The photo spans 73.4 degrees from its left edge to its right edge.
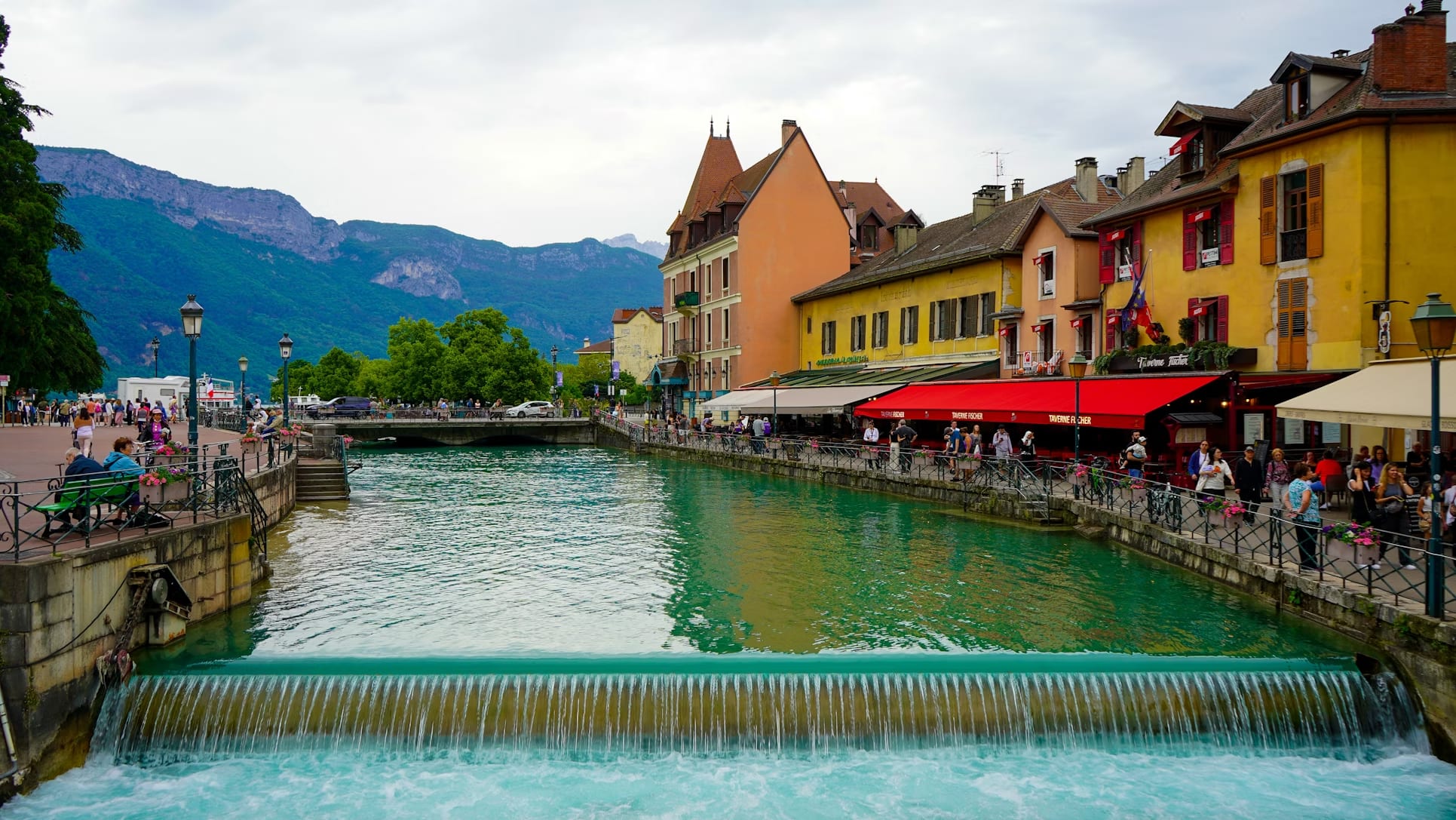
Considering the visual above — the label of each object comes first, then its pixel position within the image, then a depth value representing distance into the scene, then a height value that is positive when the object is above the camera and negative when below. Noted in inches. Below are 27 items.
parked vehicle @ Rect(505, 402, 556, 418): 2765.7 -21.6
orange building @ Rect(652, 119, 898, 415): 2085.4 +334.7
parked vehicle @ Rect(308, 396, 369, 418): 2738.7 -17.7
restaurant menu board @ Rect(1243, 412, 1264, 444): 887.1 -19.1
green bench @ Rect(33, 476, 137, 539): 454.0 -47.4
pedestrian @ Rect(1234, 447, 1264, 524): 666.8 -50.8
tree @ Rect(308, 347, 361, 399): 4940.9 +142.8
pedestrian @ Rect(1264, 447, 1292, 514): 671.1 -48.6
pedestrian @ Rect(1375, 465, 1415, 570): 530.6 -53.4
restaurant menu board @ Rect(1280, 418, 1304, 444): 856.9 -21.8
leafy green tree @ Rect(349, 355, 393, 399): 4286.4 +108.3
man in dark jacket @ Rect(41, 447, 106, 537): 474.3 -35.9
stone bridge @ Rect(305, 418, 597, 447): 2476.6 -71.0
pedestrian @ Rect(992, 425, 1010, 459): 1047.0 -41.6
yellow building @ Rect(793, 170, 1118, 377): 1257.4 +178.4
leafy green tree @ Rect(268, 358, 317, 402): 5260.8 +146.3
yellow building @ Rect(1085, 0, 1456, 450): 797.2 +174.3
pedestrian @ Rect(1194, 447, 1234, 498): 701.9 -50.6
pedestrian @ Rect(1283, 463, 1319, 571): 531.2 -63.0
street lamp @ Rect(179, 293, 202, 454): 725.9 +56.1
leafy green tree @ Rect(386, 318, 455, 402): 3235.7 +110.0
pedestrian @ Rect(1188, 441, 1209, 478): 763.4 -45.6
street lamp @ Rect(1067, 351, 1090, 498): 882.1 +18.0
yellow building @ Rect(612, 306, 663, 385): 5168.8 +328.7
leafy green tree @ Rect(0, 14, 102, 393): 1336.1 +182.0
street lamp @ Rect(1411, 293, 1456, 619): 400.5 +22.6
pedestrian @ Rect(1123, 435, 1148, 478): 864.3 -43.4
